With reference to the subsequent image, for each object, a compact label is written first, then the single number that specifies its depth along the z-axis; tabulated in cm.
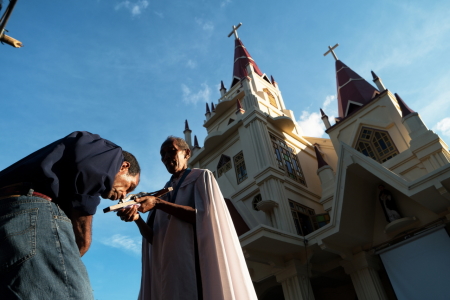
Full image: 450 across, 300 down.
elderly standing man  212
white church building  864
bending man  112
